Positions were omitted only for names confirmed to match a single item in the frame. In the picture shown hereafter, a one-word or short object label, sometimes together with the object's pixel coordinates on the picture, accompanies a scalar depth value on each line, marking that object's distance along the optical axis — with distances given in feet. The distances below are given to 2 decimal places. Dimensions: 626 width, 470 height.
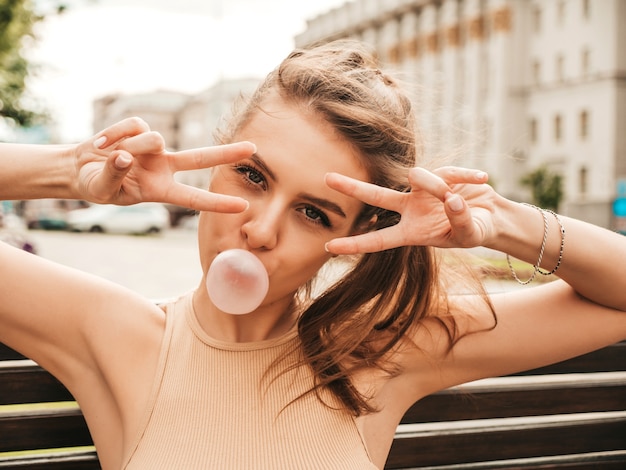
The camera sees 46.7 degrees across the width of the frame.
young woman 5.07
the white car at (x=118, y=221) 109.60
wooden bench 6.25
